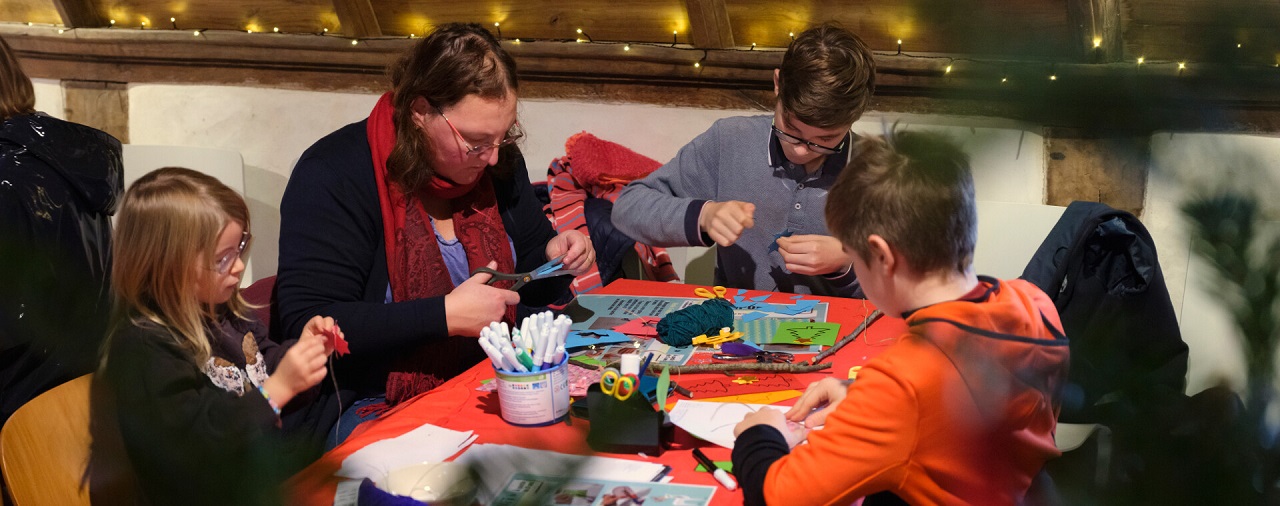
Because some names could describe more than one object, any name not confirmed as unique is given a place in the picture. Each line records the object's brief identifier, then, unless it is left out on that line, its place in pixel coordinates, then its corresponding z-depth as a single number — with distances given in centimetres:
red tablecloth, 139
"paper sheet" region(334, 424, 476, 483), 133
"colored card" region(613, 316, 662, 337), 206
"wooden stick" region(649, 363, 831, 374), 179
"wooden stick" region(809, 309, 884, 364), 187
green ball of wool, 197
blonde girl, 159
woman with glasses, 189
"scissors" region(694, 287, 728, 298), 238
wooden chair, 140
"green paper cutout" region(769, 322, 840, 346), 199
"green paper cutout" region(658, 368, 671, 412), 144
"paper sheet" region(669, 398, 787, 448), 147
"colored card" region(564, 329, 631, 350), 197
